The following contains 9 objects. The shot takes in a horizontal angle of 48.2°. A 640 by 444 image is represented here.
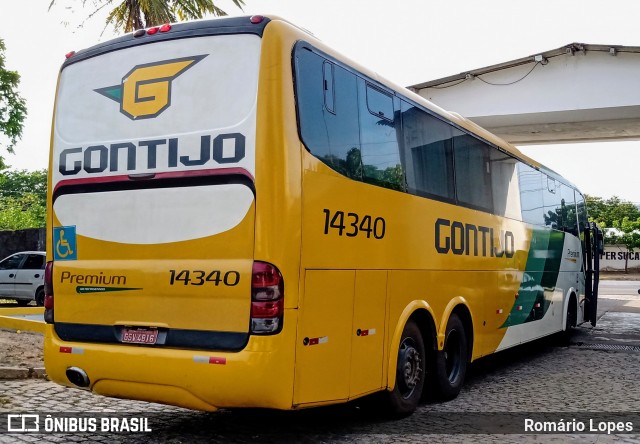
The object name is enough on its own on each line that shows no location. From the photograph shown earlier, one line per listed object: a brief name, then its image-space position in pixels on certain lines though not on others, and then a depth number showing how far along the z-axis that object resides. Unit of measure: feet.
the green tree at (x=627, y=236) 183.32
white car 66.59
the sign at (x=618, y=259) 186.09
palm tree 47.52
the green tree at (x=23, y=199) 231.71
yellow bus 17.22
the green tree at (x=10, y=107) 104.27
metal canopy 56.39
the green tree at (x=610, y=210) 240.94
